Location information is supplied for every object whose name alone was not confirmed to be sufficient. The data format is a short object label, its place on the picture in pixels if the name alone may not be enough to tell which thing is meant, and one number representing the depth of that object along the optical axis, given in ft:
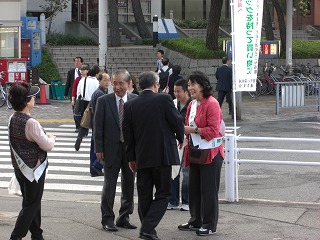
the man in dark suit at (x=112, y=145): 29.66
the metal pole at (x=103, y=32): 82.79
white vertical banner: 37.37
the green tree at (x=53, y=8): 122.21
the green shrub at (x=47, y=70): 99.25
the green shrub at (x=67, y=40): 115.65
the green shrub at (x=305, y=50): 111.34
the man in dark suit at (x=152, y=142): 27.40
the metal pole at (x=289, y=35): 95.71
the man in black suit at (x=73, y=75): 63.77
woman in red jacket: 28.86
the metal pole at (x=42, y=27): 109.09
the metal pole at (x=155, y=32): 106.09
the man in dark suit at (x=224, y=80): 73.56
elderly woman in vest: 25.71
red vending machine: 89.81
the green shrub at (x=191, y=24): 138.21
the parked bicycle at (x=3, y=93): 84.02
